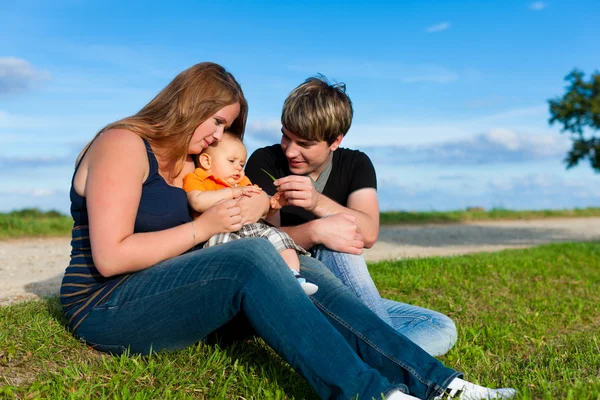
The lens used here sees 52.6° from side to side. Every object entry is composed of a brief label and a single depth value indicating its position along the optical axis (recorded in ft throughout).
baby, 11.60
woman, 8.87
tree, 42.70
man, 12.67
